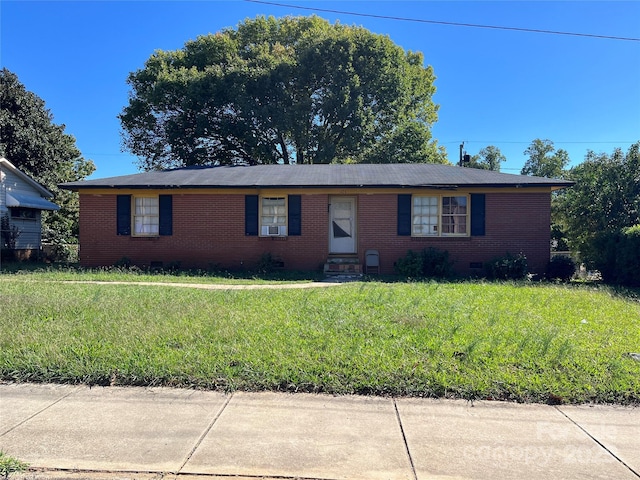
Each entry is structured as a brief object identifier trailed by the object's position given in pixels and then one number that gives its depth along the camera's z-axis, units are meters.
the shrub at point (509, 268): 12.62
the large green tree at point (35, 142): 22.83
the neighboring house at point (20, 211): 18.80
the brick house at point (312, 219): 13.62
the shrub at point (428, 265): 12.85
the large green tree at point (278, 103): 24.05
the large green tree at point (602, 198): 13.98
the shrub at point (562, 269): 13.17
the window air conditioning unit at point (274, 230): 14.25
